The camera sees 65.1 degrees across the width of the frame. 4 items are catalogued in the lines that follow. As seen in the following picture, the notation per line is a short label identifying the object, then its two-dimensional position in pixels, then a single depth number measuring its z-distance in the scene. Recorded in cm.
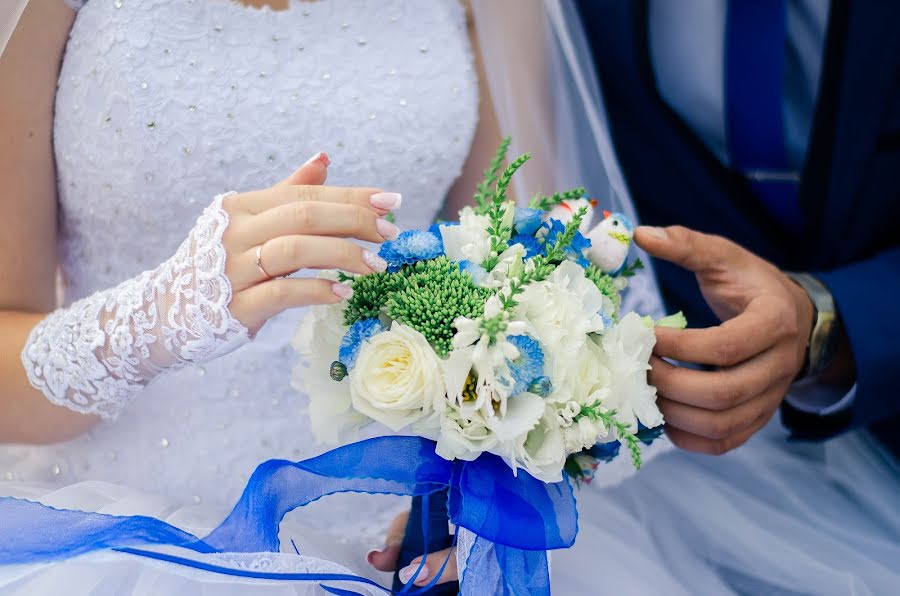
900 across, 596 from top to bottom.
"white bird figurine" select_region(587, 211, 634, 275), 82
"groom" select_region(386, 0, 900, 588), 97
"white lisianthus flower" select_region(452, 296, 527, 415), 63
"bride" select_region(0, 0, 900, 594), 90
